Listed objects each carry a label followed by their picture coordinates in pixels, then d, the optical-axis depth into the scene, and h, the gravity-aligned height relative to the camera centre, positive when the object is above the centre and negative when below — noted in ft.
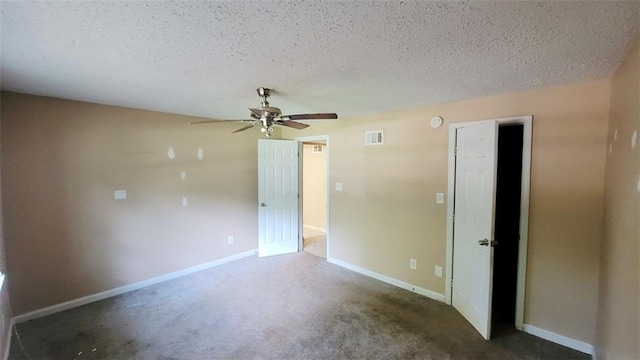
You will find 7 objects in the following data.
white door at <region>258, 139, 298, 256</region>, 14.84 -1.68
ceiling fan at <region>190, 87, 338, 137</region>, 7.09 +1.41
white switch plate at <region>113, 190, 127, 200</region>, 10.27 -1.09
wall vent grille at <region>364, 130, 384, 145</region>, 11.61 +1.37
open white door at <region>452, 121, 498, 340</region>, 7.73 -1.72
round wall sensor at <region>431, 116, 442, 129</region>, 9.73 +1.73
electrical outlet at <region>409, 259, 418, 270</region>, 10.77 -3.92
